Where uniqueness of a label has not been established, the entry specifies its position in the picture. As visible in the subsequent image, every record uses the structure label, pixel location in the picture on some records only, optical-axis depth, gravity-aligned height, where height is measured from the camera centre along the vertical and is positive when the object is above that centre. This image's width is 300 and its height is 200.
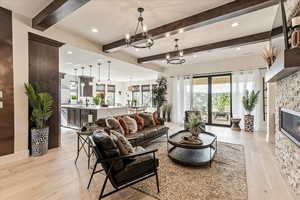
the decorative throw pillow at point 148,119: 4.67 -0.66
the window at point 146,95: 12.92 +0.38
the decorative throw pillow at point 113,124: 3.45 -0.60
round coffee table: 2.86 -1.27
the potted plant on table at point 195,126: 3.22 -0.61
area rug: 2.07 -1.37
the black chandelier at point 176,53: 4.86 +1.69
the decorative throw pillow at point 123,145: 2.08 -0.69
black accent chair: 1.84 -0.88
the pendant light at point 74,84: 9.98 +1.08
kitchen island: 6.02 -0.60
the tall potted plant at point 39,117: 3.26 -0.40
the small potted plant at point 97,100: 7.01 -0.03
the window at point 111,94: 13.10 +0.50
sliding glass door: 6.98 +0.04
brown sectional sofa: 3.45 -0.93
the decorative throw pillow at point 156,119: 4.94 -0.69
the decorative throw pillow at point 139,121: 4.30 -0.66
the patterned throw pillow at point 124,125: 3.71 -0.68
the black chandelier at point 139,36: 2.82 +1.61
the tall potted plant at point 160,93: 8.26 +0.35
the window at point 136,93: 13.54 +0.54
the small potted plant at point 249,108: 5.83 -0.39
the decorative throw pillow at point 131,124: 3.87 -0.67
